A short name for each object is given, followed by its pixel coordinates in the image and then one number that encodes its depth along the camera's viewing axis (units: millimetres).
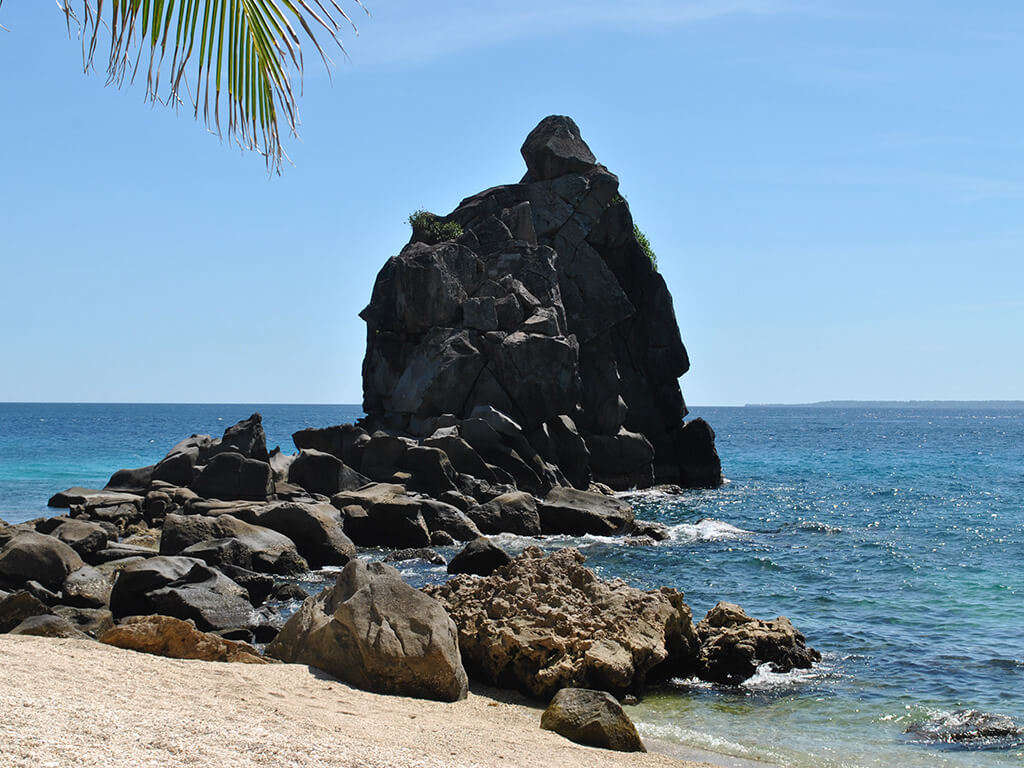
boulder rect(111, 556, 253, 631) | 16594
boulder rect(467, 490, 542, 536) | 32581
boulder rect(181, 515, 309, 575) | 21734
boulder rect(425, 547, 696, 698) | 13750
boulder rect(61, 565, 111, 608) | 18297
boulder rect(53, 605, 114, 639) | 16297
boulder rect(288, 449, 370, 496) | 35781
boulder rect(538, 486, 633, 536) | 33156
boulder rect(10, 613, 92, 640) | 13734
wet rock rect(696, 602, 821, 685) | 15383
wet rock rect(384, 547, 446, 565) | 26206
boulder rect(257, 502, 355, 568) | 25203
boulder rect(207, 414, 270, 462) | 38969
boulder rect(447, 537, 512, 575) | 21266
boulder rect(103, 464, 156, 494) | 39156
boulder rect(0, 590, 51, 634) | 14797
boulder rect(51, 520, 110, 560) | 23344
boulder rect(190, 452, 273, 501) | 33219
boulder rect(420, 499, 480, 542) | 30594
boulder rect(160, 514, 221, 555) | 23172
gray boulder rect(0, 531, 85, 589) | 19234
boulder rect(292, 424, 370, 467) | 41531
